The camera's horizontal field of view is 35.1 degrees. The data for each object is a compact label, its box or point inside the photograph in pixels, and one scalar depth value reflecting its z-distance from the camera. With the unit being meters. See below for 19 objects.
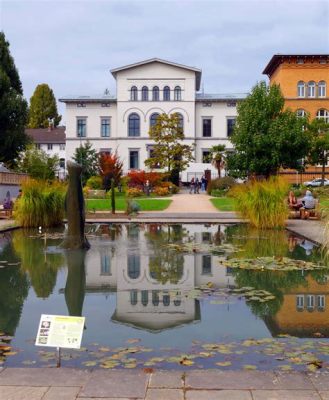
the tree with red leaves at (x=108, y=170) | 41.47
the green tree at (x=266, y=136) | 40.62
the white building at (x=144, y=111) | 61.69
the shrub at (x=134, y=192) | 40.67
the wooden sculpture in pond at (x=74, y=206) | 12.01
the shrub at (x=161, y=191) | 43.22
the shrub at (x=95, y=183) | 43.06
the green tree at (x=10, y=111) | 38.00
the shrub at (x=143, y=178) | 45.50
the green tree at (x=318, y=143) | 47.53
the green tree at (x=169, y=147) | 55.44
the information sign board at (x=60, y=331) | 4.42
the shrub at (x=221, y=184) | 43.91
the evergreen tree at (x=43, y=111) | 83.19
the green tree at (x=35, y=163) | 45.10
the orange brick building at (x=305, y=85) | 56.44
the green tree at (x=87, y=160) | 49.94
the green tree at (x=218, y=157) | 51.37
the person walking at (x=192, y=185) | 50.23
